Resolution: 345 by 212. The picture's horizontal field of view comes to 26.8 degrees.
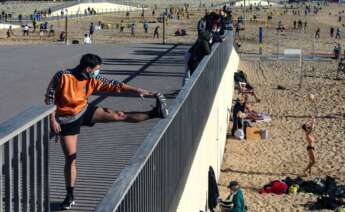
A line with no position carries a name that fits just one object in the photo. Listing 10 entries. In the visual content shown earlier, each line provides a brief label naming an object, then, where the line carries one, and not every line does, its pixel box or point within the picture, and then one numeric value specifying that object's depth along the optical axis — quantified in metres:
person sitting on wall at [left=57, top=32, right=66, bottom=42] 46.41
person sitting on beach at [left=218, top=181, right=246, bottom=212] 11.56
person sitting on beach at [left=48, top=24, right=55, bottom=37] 52.81
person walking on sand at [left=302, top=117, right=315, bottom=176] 16.59
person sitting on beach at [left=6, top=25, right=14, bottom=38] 49.44
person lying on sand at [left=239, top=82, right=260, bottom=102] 26.85
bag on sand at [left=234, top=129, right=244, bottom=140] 20.34
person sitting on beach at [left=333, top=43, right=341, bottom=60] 41.91
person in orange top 5.53
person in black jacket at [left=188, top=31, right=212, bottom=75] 11.84
